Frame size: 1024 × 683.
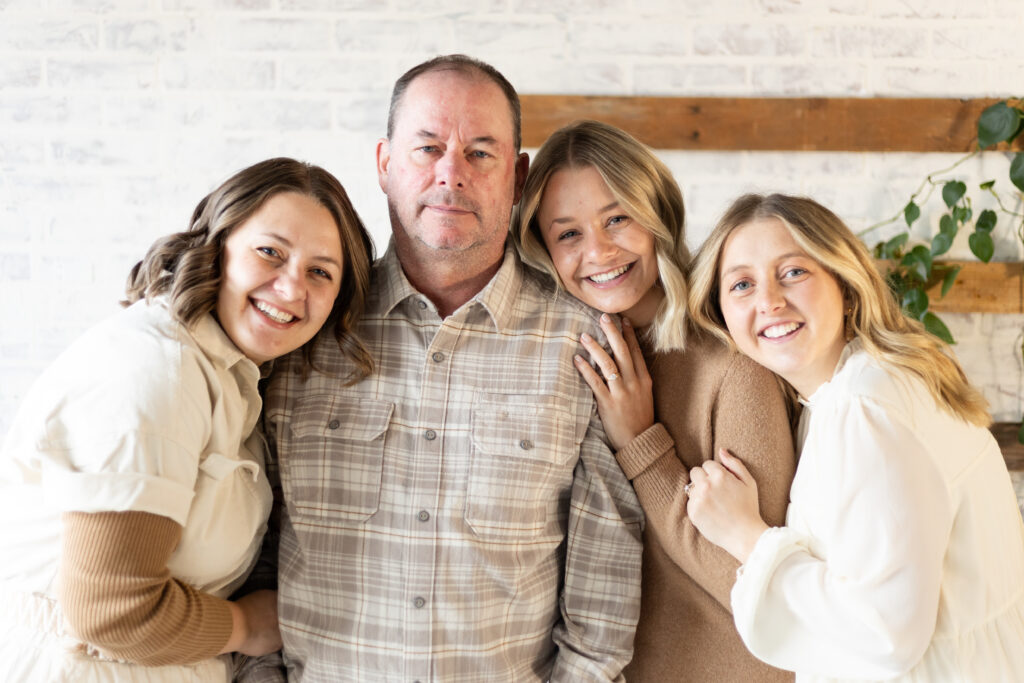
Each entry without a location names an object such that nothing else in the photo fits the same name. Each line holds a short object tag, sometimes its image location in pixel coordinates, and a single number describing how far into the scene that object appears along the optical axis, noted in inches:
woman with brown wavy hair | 47.8
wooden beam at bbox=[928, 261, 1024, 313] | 99.0
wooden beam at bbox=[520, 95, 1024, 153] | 96.7
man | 61.2
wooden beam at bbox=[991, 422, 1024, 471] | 99.9
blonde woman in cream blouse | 48.9
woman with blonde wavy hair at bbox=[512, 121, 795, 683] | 61.5
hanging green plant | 94.2
